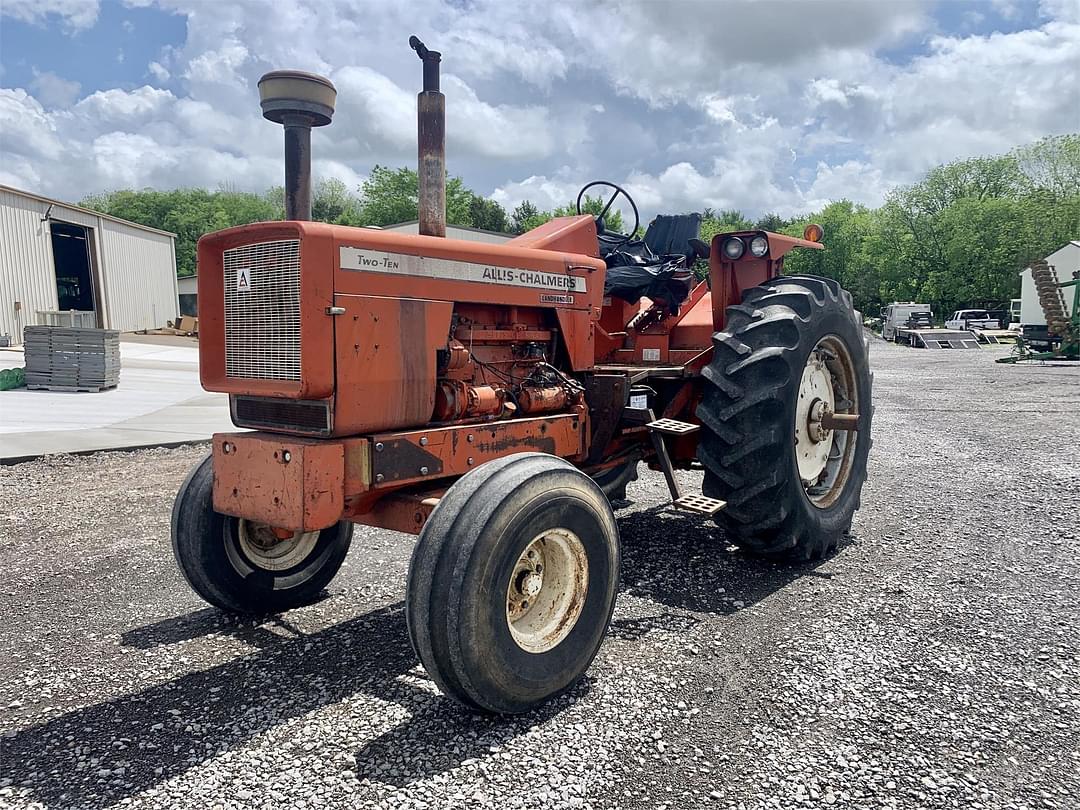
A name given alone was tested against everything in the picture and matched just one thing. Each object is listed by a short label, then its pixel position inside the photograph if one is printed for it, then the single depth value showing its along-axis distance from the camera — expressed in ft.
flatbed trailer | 99.19
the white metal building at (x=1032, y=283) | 121.49
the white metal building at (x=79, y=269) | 75.55
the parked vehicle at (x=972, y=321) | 135.05
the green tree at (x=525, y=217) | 192.75
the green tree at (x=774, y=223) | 243.97
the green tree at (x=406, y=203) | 181.06
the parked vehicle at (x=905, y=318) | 128.47
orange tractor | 9.57
